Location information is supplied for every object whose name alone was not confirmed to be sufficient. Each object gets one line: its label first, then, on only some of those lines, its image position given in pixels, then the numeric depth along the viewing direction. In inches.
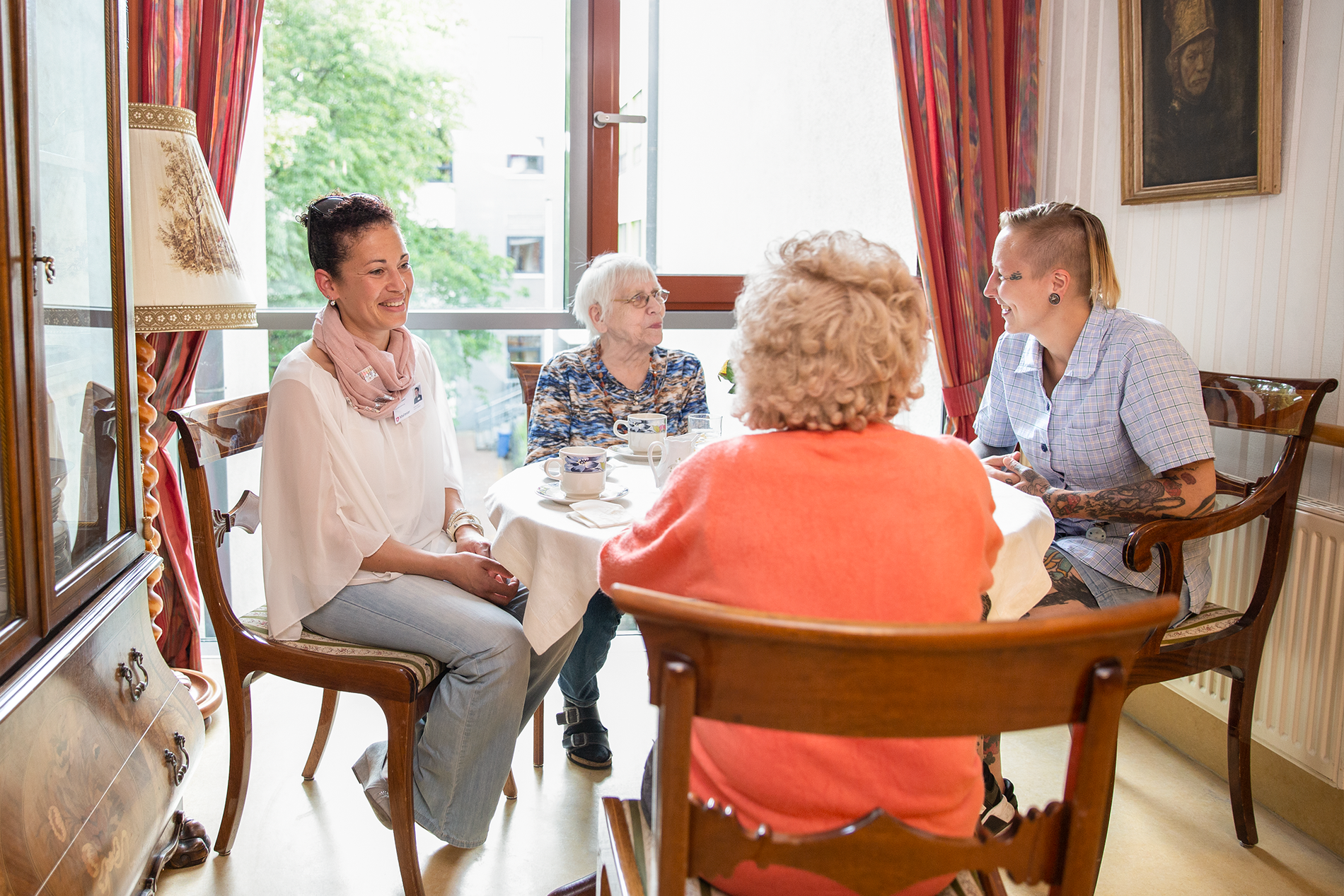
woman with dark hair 73.3
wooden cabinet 51.4
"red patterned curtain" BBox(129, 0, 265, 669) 103.9
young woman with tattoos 79.3
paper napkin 65.5
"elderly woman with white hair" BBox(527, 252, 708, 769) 97.3
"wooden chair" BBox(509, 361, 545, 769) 110.8
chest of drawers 49.9
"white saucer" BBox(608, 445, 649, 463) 88.0
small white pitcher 72.0
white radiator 80.8
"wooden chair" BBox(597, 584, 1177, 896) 32.1
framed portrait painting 88.1
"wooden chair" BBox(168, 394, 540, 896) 70.8
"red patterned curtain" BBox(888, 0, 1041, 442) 120.9
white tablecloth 64.7
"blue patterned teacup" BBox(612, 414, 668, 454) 86.0
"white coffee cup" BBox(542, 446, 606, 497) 70.9
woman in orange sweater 39.2
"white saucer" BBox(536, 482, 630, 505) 70.9
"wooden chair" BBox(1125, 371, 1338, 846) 76.0
